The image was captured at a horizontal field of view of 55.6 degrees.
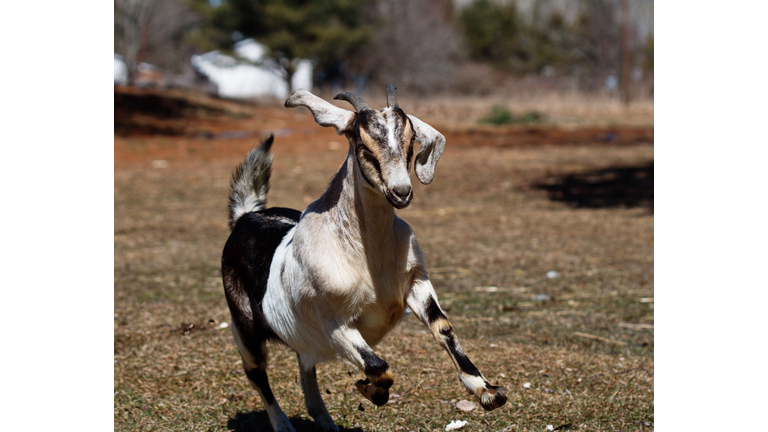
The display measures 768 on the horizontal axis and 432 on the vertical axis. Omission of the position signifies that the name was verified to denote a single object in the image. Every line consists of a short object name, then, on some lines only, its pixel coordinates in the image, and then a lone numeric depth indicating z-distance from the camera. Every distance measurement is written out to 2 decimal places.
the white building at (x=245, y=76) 43.41
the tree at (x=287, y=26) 35.61
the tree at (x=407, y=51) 44.00
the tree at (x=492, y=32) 52.88
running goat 2.99
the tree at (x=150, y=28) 36.25
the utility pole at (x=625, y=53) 29.09
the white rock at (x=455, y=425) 4.22
